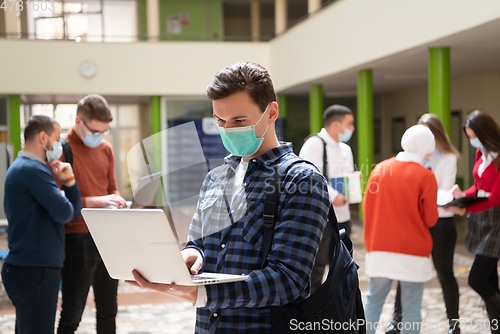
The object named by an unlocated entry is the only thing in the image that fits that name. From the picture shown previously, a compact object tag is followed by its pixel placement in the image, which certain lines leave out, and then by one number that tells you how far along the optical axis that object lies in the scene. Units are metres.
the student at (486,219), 3.61
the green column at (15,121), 12.98
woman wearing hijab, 3.21
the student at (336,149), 4.27
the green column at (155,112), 13.92
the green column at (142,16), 15.82
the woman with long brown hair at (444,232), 3.79
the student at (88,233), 3.26
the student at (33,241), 2.79
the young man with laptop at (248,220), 1.37
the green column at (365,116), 9.55
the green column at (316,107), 12.00
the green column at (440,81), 7.50
